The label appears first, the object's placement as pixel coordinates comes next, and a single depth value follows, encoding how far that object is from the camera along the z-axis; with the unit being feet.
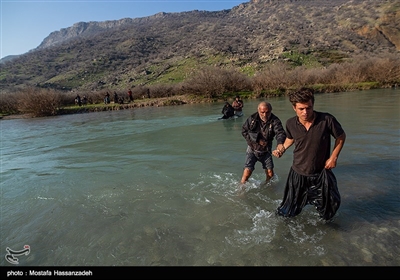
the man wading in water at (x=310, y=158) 11.55
